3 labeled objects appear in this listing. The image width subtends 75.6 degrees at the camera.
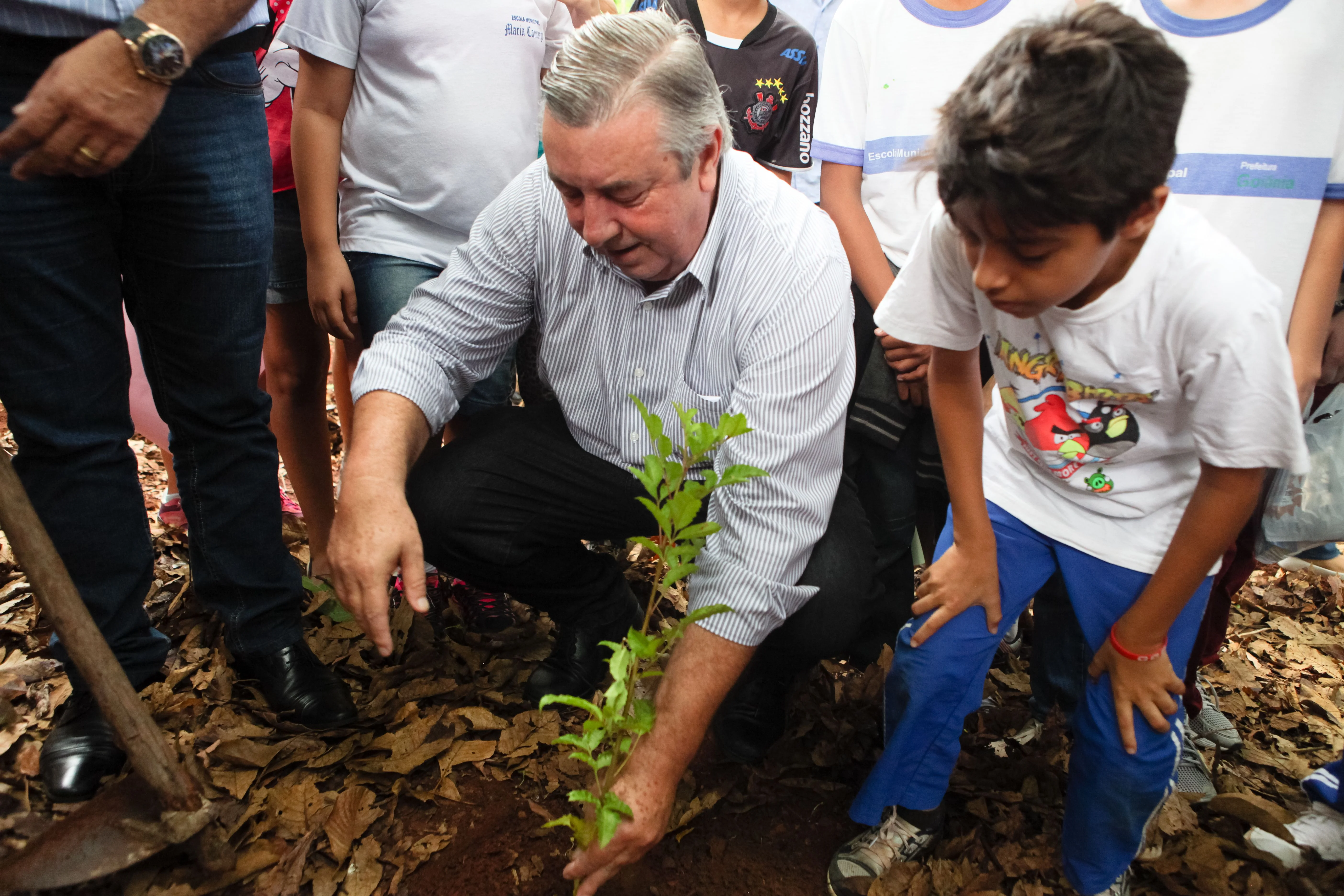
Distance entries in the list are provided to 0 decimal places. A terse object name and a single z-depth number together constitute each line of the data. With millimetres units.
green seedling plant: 1275
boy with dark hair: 1334
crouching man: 1644
